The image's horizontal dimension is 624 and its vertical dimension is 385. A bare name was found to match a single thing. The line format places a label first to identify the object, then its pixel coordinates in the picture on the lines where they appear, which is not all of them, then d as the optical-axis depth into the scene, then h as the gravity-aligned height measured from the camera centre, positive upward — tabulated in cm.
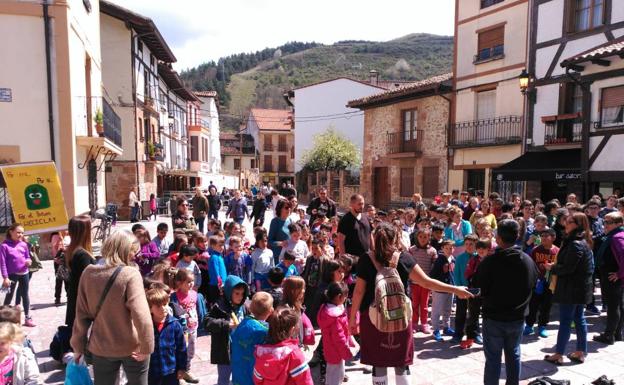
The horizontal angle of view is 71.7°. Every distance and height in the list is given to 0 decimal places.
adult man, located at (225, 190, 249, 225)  1274 -123
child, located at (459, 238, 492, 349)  536 -175
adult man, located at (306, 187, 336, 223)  883 -82
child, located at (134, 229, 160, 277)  619 -127
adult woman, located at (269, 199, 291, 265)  680 -101
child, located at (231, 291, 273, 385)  324 -127
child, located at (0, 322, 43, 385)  309 -143
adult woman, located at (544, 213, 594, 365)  468 -124
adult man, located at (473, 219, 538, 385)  365 -109
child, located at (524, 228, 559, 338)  575 -162
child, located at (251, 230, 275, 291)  592 -131
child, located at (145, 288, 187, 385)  350 -146
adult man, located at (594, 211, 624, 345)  512 -123
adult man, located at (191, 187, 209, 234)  1121 -106
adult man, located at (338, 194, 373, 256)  569 -85
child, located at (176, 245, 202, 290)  544 -121
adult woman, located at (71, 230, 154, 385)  297 -106
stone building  1953 +128
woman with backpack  330 -109
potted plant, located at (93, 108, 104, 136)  1201 +123
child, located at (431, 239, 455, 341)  575 -170
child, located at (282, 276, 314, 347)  375 -110
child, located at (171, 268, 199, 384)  432 -137
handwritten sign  730 -53
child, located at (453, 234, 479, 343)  553 -147
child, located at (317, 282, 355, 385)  388 -149
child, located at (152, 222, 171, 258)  680 -116
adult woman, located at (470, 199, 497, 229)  818 -83
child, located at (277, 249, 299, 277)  558 -128
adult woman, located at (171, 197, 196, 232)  816 -99
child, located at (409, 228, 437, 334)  591 -140
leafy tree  3256 +102
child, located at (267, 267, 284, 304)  454 -119
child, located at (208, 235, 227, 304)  561 -134
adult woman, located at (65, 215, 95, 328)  390 -76
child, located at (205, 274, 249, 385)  377 -135
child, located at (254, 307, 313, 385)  302 -134
